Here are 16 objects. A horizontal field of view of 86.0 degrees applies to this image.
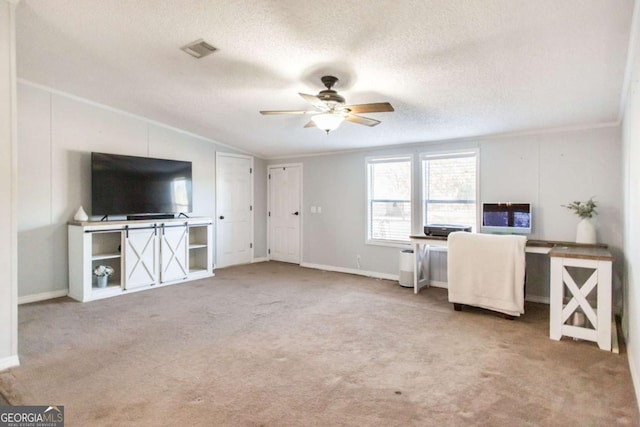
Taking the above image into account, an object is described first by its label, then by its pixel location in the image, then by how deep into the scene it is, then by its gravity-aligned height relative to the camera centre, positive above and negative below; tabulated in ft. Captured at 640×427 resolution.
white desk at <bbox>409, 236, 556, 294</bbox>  13.12 -1.83
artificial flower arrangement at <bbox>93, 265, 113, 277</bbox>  15.33 -2.78
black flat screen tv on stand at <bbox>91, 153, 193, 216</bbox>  15.75 +1.17
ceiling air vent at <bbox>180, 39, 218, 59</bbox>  9.80 +4.73
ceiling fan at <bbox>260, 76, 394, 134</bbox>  9.90 +3.02
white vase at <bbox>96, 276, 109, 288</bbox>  15.43 -3.27
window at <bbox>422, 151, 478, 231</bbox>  16.47 +1.00
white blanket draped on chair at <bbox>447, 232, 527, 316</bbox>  12.01 -2.27
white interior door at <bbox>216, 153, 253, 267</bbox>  21.81 -0.01
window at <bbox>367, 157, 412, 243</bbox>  18.60 +0.51
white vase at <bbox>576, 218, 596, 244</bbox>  12.94 -0.88
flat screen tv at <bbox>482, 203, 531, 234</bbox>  14.39 -0.40
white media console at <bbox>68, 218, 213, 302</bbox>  14.65 -2.13
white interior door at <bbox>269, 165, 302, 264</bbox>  23.22 -0.22
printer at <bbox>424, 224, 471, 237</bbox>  15.25 -0.90
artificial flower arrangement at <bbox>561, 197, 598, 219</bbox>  13.17 +0.03
